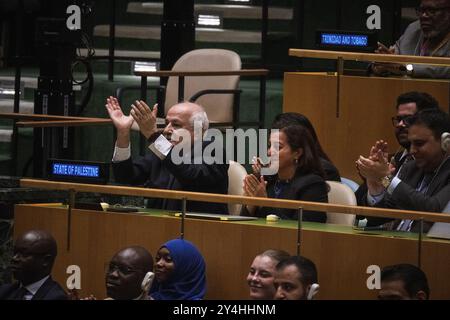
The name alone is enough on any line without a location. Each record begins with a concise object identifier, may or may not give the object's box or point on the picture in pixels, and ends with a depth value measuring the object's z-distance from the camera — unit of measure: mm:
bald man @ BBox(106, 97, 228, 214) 15430
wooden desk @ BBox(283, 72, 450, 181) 17016
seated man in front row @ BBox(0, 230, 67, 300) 13805
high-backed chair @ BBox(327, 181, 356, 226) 14812
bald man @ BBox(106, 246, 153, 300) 13359
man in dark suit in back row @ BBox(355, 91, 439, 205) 15430
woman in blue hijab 13430
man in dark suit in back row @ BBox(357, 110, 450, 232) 13719
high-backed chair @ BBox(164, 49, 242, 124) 19734
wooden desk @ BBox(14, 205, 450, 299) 13125
